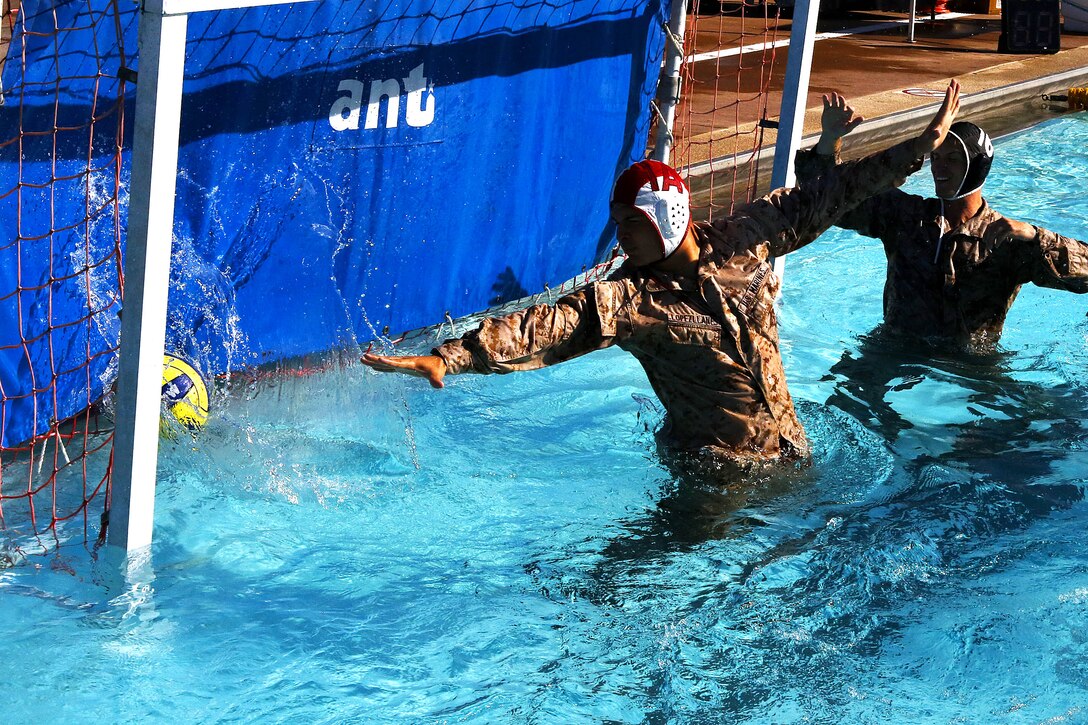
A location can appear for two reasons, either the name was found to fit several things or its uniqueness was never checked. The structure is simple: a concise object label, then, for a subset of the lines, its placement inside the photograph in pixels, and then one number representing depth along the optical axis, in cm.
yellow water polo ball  581
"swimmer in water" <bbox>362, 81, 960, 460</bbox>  438
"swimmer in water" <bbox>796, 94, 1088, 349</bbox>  616
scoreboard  1722
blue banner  553
